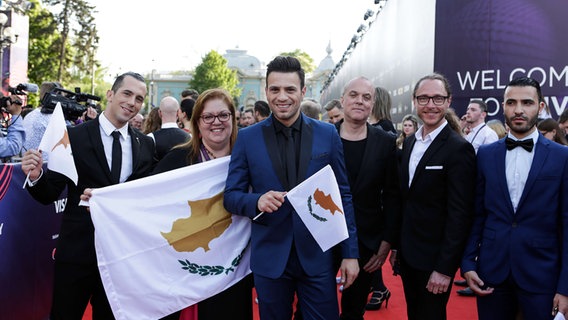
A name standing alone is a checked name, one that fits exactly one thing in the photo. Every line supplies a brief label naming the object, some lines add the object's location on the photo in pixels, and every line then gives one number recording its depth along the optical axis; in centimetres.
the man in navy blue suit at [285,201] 299
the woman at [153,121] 684
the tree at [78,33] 4199
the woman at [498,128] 738
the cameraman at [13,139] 553
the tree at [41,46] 3991
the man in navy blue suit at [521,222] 296
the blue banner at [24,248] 403
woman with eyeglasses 341
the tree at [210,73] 7231
